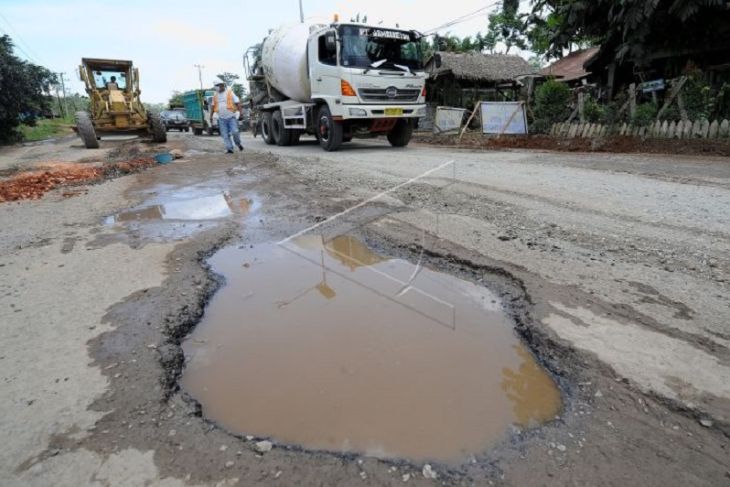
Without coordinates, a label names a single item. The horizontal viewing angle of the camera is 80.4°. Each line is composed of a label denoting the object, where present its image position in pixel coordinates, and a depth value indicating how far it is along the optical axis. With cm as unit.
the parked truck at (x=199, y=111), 2283
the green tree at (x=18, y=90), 1542
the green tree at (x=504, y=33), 2800
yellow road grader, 1256
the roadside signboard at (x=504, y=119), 1174
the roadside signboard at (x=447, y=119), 1400
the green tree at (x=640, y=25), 875
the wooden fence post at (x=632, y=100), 945
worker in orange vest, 954
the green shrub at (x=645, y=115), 921
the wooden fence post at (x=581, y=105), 1082
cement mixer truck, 896
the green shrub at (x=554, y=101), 1146
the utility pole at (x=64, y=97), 5333
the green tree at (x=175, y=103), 3551
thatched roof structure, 1869
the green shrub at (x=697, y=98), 863
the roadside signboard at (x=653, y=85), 977
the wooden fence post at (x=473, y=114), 1193
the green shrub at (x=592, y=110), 1066
